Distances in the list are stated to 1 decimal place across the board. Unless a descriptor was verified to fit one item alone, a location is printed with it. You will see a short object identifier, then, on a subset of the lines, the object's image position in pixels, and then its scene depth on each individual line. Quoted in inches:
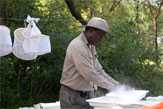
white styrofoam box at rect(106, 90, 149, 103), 165.0
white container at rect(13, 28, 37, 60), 285.2
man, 185.7
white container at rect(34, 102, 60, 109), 258.6
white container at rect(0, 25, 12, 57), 260.2
